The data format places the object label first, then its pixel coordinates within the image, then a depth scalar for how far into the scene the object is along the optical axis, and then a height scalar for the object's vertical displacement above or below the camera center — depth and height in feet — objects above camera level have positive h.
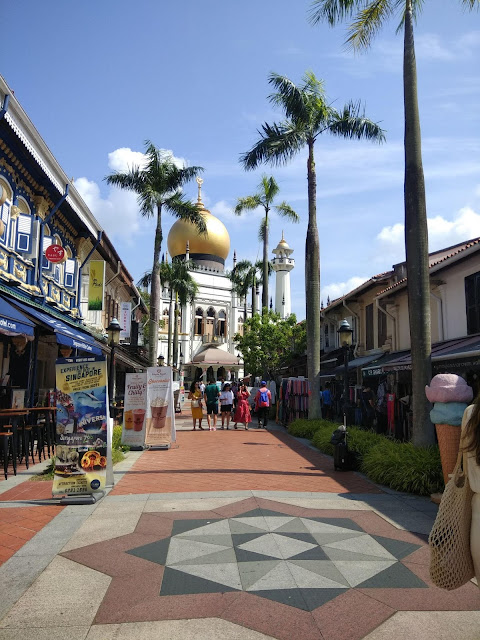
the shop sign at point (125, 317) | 87.15 +13.22
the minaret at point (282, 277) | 177.06 +39.72
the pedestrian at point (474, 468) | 8.30 -1.02
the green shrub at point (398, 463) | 27.43 -3.39
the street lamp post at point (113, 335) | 44.52 +5.27
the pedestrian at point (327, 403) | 69.41 -0.37
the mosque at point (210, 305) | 176.76 +31.29
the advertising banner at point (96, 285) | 65.57 +13.72
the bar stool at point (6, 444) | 30.01 -2.53
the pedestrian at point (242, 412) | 62.85 -1.40
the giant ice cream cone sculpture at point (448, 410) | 24.48 -0.43
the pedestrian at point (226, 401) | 64.13 -0.16
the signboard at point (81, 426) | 25.05 -1.25
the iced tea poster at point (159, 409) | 43.96 -0.76
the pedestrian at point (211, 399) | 66.28 +0.08
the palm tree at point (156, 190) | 66.74 +25.54
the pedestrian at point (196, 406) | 62.69 -0.74
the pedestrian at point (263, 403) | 64.28 -0.37
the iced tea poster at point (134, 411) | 43.50 -0.93
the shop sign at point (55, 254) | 49.83 +13.19
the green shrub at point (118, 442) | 41.14 -3.32
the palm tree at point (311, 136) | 55.93 +27.62
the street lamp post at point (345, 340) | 41.37 +4.64
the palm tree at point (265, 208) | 101.86 +37.02
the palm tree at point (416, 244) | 33.09 +9.82
